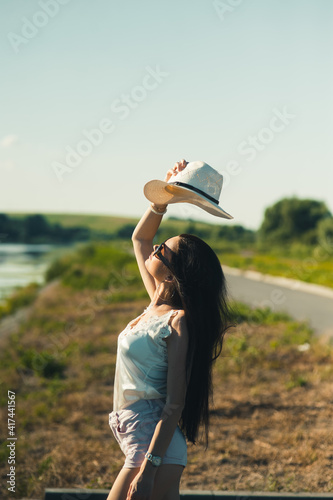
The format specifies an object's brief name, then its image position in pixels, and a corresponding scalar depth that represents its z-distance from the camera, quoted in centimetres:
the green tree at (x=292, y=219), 5247
